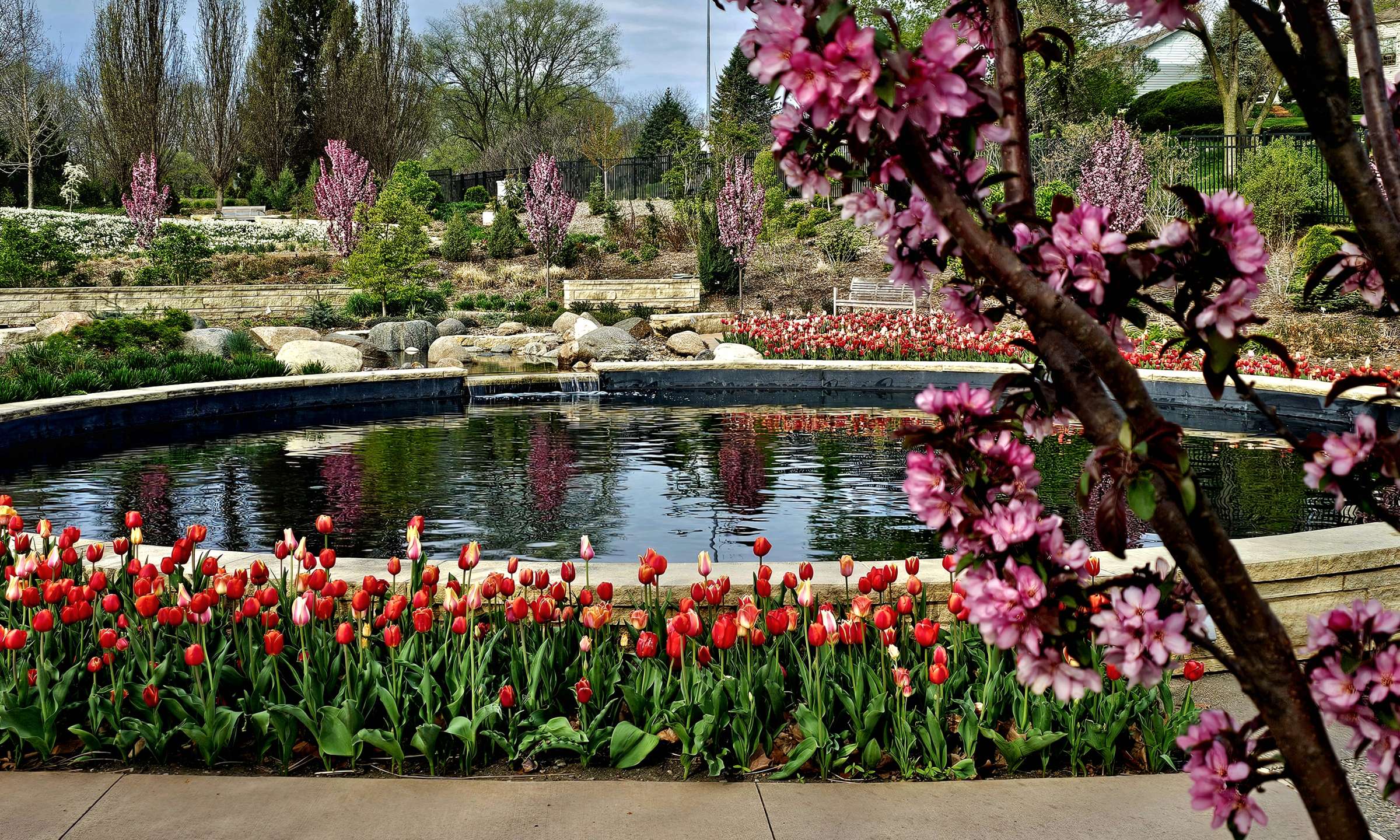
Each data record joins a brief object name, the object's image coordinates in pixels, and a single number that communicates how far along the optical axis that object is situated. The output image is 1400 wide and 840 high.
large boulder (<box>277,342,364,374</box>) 18.58
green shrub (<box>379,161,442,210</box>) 32.19
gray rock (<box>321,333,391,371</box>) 21.16
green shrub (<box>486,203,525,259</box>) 32.84
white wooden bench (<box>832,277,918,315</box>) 23.94
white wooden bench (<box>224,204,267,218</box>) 39.34
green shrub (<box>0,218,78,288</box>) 25.75
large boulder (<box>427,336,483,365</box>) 21.75
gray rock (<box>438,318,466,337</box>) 24.34
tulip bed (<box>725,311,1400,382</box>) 15.38
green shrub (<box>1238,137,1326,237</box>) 22.23
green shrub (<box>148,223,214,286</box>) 27.94
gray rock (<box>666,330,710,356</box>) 22.06
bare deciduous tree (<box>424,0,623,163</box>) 52.25
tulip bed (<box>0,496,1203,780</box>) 3.34
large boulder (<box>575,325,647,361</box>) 20.78
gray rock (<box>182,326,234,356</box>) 17.42
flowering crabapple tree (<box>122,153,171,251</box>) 28.80
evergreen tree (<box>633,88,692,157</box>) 47.28
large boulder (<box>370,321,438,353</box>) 22.78
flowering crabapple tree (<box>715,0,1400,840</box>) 1.43
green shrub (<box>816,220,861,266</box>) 29.72
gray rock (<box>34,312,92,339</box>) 19.86
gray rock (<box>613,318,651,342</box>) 24.09
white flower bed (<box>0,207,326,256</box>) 31.48
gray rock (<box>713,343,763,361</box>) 17.80
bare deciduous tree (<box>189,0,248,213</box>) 37.88
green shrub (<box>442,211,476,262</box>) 32.78
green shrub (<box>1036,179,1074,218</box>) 21.91
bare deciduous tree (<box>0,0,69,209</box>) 36.00
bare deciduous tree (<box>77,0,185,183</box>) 34.44
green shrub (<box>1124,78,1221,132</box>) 36.59
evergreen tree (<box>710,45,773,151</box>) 47.47
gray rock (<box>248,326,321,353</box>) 21.92
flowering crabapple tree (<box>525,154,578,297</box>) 28.55
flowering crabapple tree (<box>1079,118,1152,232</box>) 19.25
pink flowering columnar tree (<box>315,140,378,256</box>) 26.84
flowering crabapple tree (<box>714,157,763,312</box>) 23.92
